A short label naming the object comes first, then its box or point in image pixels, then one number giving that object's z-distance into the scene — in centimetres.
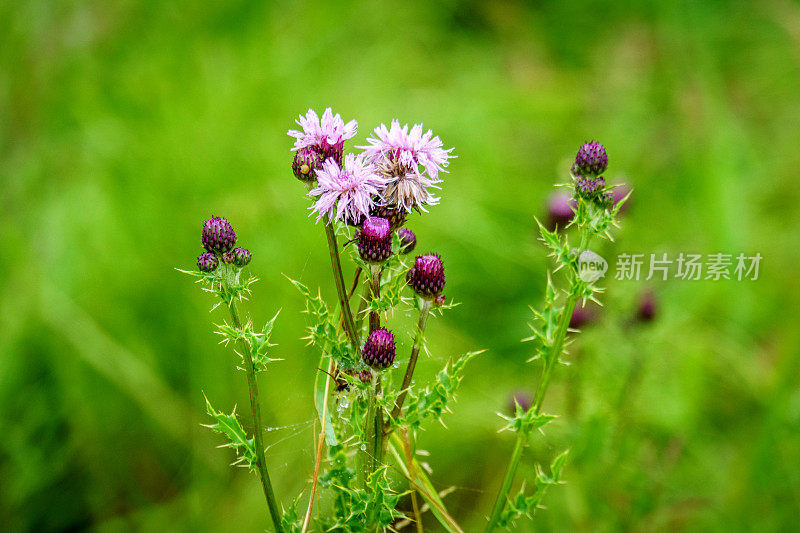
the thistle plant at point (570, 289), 100
